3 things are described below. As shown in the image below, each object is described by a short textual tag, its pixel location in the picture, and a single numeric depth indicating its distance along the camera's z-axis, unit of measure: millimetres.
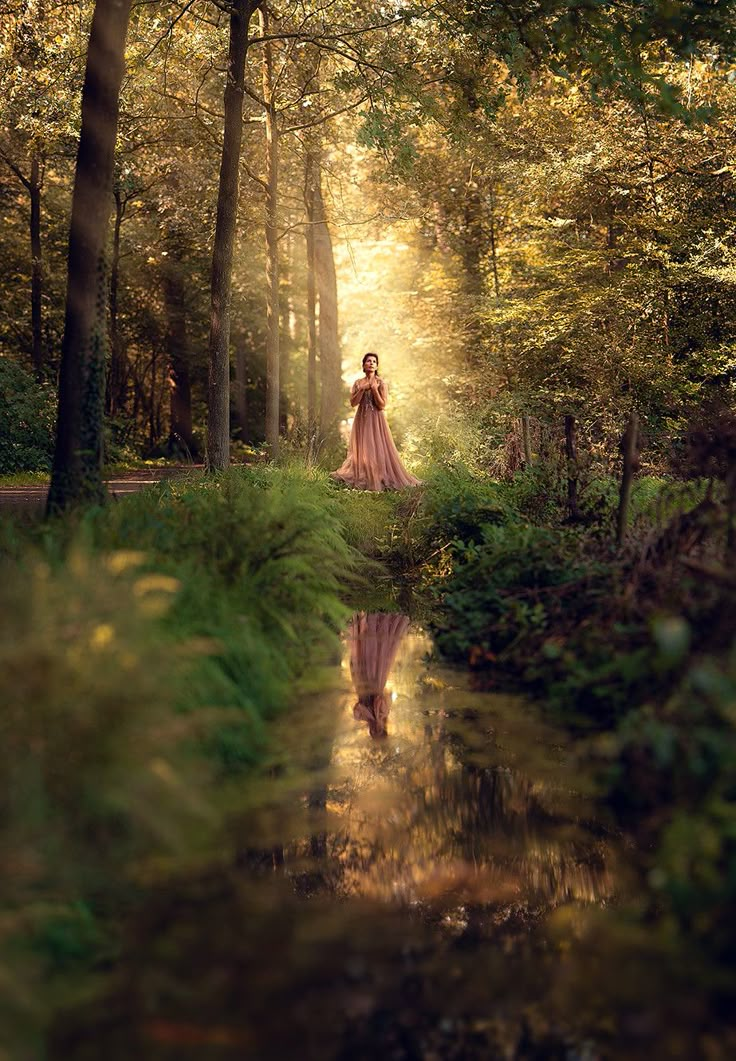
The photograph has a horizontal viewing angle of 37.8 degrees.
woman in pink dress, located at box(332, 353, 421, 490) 17016
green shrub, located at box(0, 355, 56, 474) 22312
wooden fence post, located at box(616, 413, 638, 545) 7859
